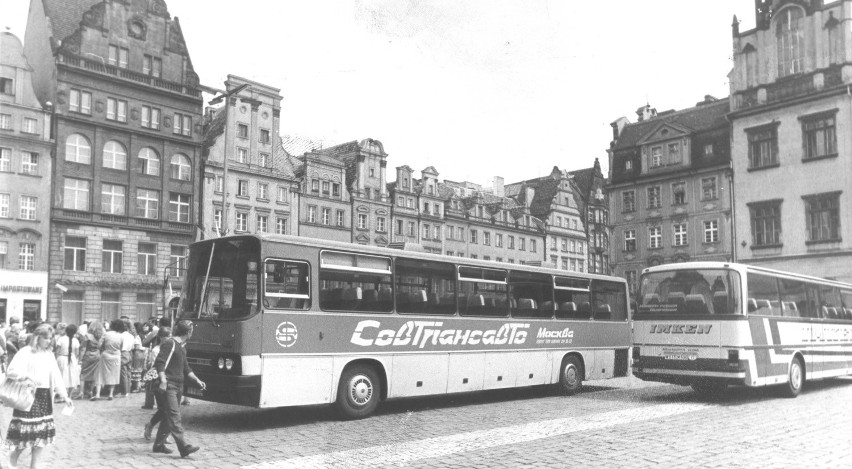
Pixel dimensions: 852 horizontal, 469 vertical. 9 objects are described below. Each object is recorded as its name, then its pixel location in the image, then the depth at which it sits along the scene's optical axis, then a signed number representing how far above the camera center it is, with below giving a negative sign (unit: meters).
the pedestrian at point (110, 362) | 17.44 -1.39
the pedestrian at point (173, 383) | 9.72 -1.08
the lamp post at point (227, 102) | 27.97 +7.46
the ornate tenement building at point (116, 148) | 46.28 +9.93
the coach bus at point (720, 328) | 16.02 -0.63
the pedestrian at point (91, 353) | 17.55 -1.19
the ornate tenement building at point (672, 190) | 53.94 +8.10
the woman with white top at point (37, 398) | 8.00 -1.02
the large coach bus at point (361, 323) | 12.24 -0.42
